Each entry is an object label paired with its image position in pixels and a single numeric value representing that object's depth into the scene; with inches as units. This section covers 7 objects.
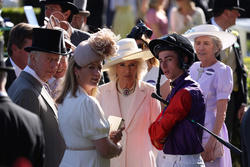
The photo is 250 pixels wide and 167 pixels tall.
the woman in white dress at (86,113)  360.2
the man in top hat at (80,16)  637.3
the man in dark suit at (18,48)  449.4
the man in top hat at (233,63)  634.2
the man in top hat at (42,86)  376.2
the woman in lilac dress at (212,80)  492.7
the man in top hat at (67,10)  556.7
